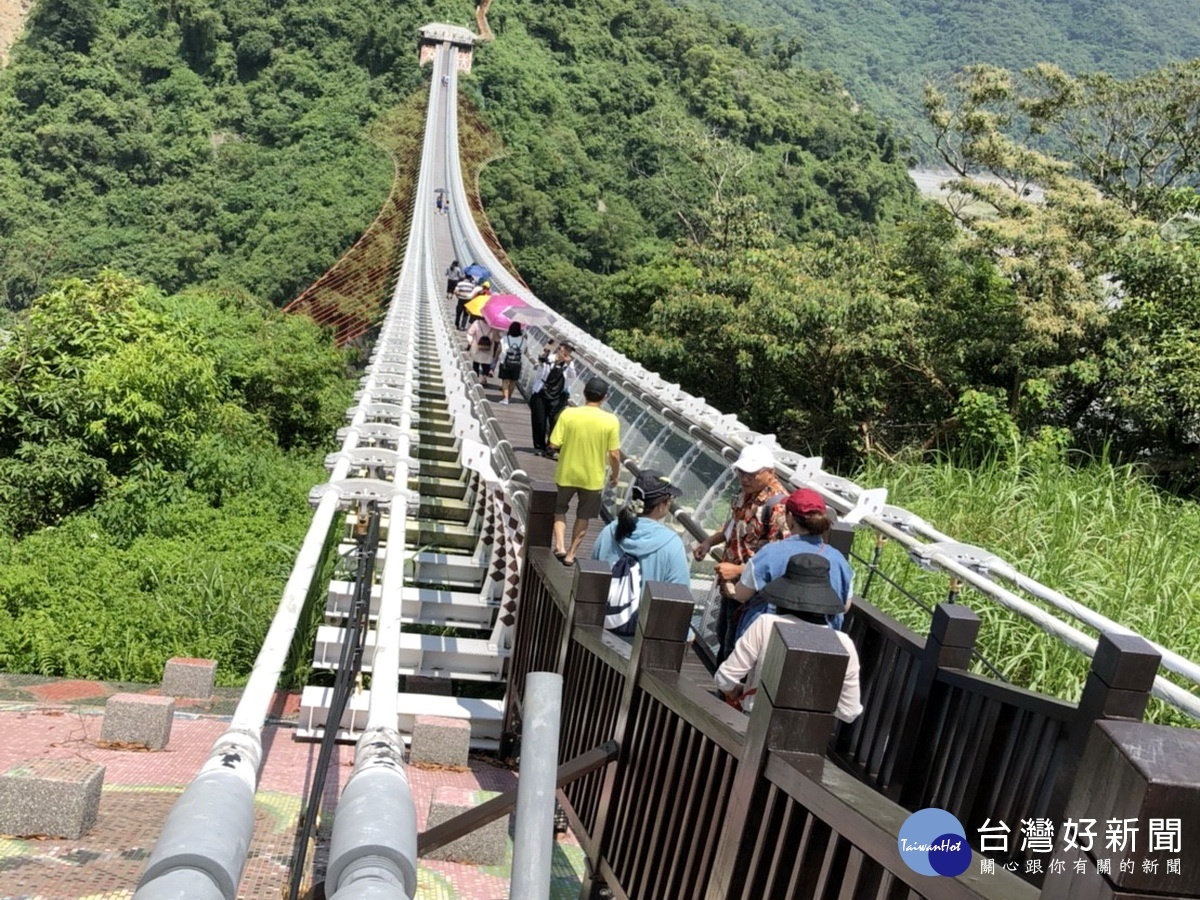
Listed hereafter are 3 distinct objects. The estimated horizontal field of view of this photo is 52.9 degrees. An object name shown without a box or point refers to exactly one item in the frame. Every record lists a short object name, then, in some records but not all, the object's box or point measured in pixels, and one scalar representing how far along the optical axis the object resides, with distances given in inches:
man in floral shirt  167.0
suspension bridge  63.0
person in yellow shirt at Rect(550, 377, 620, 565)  235.5
